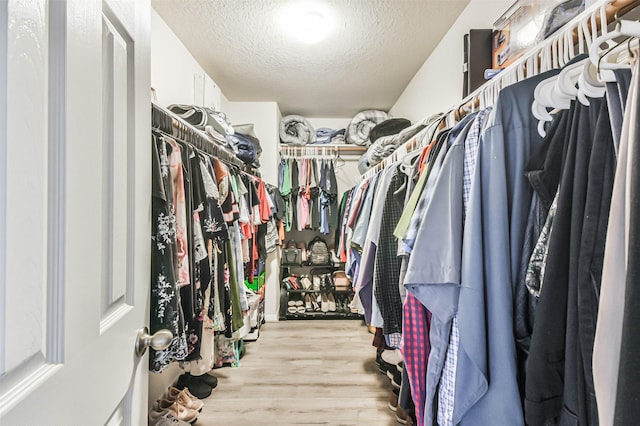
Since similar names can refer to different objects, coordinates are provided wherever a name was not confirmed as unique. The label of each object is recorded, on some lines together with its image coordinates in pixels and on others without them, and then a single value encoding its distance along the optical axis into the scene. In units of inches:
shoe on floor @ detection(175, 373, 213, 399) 74.4
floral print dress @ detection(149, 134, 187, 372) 37.5
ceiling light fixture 70.0
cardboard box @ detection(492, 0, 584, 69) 29.8
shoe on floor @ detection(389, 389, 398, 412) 69.7
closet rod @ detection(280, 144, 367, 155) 136.3
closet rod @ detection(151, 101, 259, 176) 47.2
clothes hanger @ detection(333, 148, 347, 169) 138.5
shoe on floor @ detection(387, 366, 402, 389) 72.5
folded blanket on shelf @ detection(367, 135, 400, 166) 88.5
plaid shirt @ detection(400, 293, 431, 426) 33.0
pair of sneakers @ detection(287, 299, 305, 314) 131.0
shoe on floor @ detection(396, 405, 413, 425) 65.4
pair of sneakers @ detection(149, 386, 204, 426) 59.1
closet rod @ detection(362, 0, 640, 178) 21.0
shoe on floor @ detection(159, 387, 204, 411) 65.1
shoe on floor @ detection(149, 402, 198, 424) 59.8
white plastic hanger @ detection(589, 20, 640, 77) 15.3
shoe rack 131.7
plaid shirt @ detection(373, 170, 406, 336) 45.6
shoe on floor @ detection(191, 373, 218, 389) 78.0
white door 12.9
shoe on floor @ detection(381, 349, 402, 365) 67.6
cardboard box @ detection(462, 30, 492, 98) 56.5
